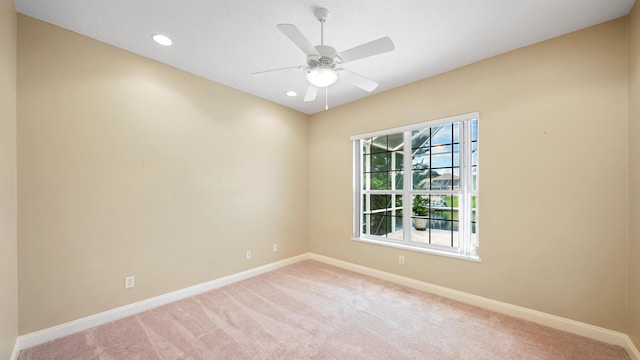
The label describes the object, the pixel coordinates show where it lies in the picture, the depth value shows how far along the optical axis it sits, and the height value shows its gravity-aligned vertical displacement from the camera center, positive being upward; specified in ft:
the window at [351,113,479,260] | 9.67 -0.34
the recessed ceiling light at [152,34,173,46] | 7.70 +4.47
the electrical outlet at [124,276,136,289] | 8.44 -3.49
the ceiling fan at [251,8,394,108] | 5.52 +3.03
